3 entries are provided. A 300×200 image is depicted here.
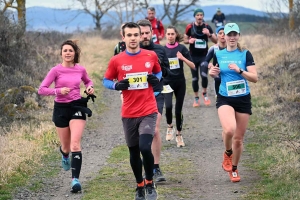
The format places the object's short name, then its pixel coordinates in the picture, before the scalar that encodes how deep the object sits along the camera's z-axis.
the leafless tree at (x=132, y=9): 46.65
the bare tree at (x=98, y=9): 49.03
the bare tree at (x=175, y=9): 49.09
